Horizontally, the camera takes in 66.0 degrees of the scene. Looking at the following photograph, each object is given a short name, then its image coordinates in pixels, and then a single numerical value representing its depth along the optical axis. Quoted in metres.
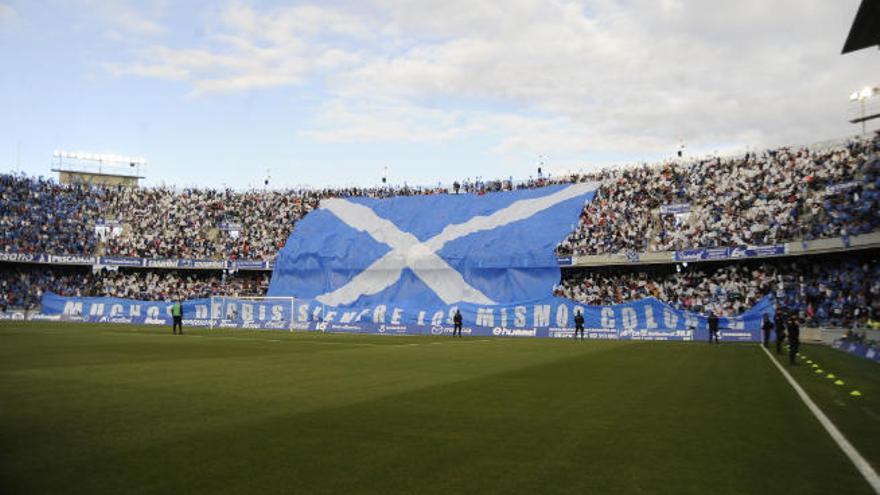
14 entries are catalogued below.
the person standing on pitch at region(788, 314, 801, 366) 22.75
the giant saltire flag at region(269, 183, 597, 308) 54.50
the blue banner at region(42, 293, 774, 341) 40.19
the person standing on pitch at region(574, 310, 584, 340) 39.62
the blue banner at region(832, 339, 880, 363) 25.21
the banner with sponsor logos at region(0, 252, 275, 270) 63.00
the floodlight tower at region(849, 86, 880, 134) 50.50
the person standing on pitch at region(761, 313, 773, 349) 32.97
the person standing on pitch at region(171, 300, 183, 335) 36.94
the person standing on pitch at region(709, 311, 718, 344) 35.84
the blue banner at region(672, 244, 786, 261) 42.25
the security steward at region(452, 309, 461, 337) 42.44
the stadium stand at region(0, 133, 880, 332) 41.34
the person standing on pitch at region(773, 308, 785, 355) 27.94
